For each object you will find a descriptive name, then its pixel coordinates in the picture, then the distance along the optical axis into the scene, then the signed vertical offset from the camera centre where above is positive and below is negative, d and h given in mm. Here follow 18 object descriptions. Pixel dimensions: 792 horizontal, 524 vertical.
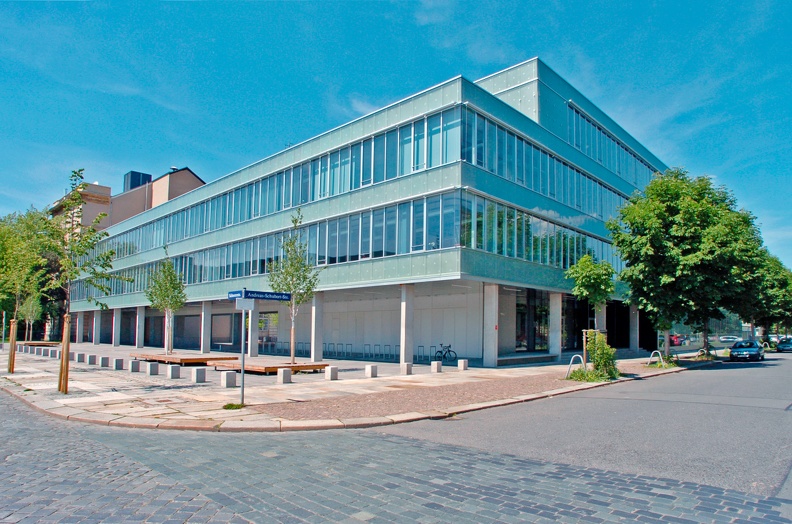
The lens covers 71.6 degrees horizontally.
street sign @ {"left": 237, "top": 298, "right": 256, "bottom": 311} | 12695 +116
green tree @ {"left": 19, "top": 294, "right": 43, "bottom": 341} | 50484 -450
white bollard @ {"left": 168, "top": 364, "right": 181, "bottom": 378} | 21094 -2417
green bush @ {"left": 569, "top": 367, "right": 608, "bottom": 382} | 20703 -2332
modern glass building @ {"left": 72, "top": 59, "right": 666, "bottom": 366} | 25922 +5314
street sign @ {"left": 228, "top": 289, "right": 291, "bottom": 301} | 13055 +361
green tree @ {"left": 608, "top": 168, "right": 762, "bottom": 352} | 28672 +3472
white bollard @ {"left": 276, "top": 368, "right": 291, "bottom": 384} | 19344 -2345
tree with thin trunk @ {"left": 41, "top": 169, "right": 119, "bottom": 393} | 15969 +1881
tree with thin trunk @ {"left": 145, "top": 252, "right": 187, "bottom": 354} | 35156 +997
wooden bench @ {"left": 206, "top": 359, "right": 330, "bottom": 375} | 22328 -2435
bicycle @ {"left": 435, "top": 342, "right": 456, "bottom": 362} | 32781 -2514
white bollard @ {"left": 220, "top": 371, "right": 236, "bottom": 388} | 17828 -2282
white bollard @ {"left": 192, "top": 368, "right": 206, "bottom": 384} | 19391 -2388
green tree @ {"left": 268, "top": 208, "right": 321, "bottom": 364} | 25516 +1505
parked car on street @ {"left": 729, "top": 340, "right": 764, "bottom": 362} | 36562 -2307
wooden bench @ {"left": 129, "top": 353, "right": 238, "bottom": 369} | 27834 -2694
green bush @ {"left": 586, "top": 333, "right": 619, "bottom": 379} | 21203 -1606
